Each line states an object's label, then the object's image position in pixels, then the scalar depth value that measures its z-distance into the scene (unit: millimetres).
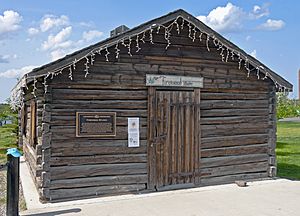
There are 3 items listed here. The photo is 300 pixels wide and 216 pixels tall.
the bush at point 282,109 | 21803
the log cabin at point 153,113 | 7531
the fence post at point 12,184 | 6305
